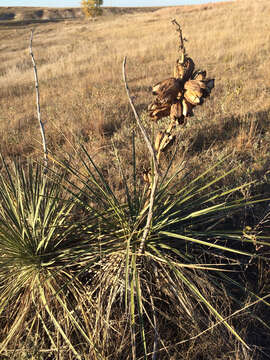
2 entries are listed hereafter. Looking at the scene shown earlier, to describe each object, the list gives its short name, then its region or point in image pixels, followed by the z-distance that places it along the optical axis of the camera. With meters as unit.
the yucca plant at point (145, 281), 1.22
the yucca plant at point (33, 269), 1.24
